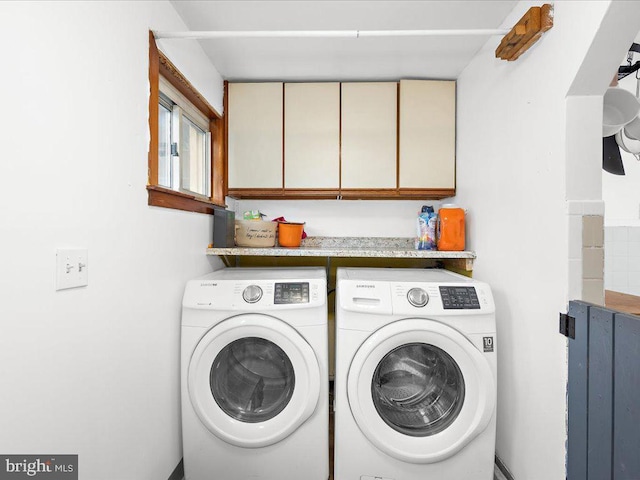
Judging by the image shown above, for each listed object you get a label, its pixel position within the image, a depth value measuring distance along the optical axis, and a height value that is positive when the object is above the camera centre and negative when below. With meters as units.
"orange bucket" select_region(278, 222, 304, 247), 2.28 +0.04
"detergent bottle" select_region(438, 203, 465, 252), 2.06 +0.07
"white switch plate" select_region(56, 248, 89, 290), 0.91 -0.09
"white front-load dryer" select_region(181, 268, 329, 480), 1.51 -0.69
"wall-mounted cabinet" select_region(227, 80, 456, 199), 2.28 +0.72
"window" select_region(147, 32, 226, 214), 1.40 +0.60
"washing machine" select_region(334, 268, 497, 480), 1.46 -0.66
